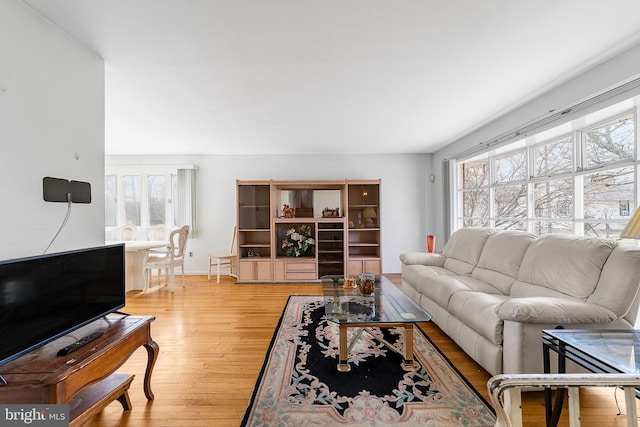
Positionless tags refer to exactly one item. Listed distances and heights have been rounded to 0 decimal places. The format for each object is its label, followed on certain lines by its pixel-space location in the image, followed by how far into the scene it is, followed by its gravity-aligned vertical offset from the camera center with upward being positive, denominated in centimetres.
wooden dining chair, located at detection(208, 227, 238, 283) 540 -83
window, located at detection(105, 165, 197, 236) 565 +43
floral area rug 174 -122
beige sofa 188 -64
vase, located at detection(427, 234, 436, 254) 509 -50
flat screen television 131 -42
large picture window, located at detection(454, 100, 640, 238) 246 +39
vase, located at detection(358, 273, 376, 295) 291 -71
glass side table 133 -69
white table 466 -82
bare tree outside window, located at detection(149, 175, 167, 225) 577 +43
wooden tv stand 123 -73
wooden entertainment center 527 -20
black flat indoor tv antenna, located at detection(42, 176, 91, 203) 170 +18
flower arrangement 537 -47
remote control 143 -67
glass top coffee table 222 -83
